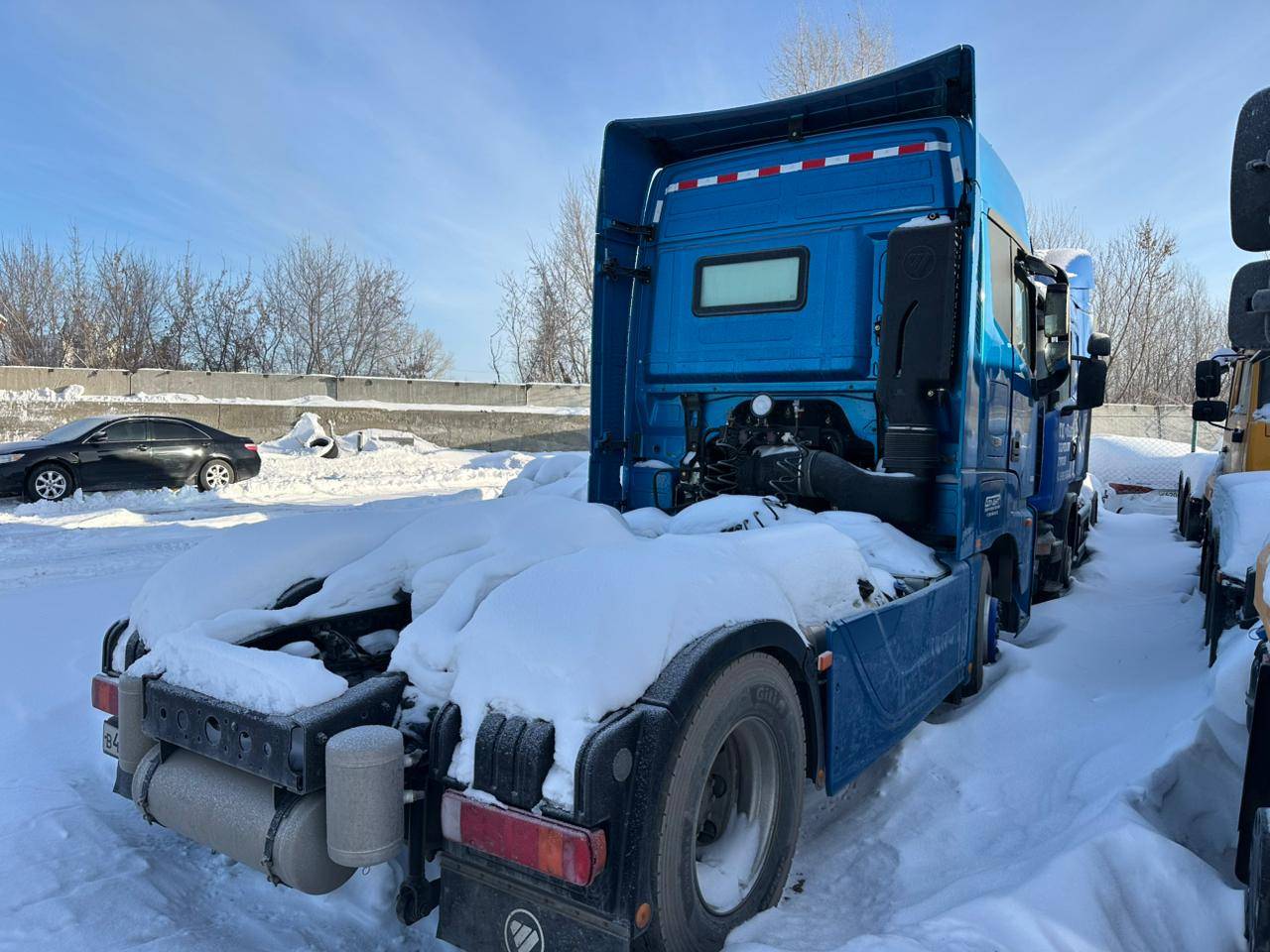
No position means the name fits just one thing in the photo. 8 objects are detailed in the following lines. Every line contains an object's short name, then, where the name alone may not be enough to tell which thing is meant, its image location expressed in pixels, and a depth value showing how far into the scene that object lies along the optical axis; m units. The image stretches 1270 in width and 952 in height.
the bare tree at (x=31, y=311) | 29.73
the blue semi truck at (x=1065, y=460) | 6.47
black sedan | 11.69
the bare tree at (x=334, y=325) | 34.53
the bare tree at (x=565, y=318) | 30.34
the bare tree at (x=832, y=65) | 23.91
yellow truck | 6.24
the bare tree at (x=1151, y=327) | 31.58
